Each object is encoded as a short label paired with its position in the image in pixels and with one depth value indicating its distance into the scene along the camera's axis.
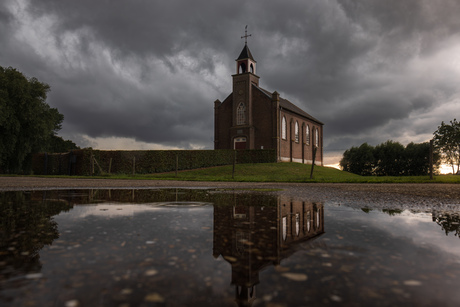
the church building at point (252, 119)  41.28
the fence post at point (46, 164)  32.50
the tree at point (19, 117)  30.75
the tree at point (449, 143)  52.38
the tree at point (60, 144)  57.87
